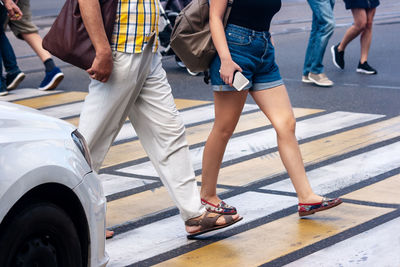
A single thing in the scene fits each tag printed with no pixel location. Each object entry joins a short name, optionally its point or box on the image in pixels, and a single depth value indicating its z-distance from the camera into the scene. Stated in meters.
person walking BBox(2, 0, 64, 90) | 10.89
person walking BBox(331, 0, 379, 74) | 10.71
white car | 3.32
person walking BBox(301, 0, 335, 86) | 10.27
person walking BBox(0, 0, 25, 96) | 10.83
